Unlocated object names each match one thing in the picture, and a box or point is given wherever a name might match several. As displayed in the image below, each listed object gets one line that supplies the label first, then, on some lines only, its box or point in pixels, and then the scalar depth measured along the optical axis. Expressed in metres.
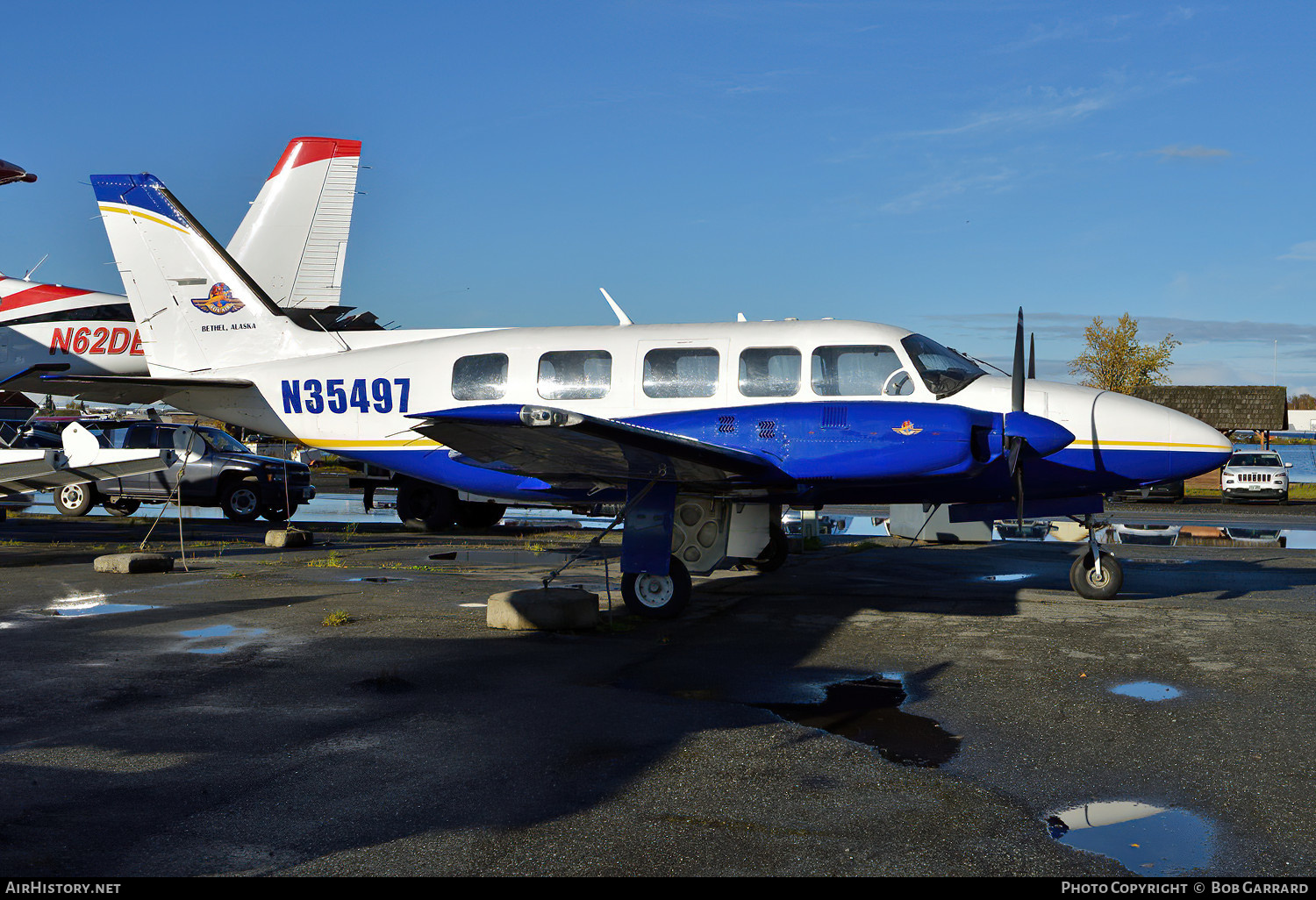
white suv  31.19
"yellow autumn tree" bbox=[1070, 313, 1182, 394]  52.62
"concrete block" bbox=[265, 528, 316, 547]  16.42
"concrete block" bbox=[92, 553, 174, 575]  12.99
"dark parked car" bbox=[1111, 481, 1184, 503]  32.88
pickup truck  21.88
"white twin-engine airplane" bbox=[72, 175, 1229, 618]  9.51
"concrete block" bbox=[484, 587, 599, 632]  9.30
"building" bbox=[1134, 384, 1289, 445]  45.75
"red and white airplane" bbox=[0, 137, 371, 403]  18.94
